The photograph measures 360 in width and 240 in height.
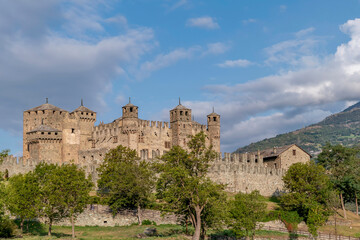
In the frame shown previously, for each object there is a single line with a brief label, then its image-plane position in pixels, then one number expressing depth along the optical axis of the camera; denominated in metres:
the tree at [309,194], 60.22
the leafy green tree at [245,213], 48.91
